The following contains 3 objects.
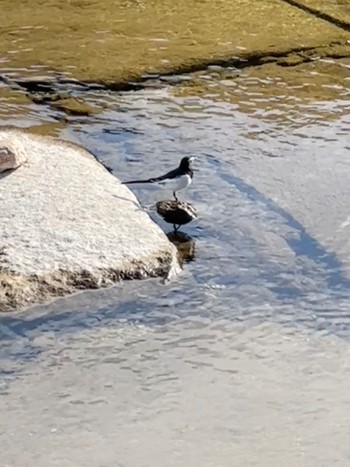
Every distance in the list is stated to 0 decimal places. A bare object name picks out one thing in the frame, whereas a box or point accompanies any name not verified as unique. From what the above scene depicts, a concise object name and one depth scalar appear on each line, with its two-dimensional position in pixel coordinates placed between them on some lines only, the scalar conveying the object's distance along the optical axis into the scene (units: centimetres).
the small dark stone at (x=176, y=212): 443
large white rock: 391
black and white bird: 455
